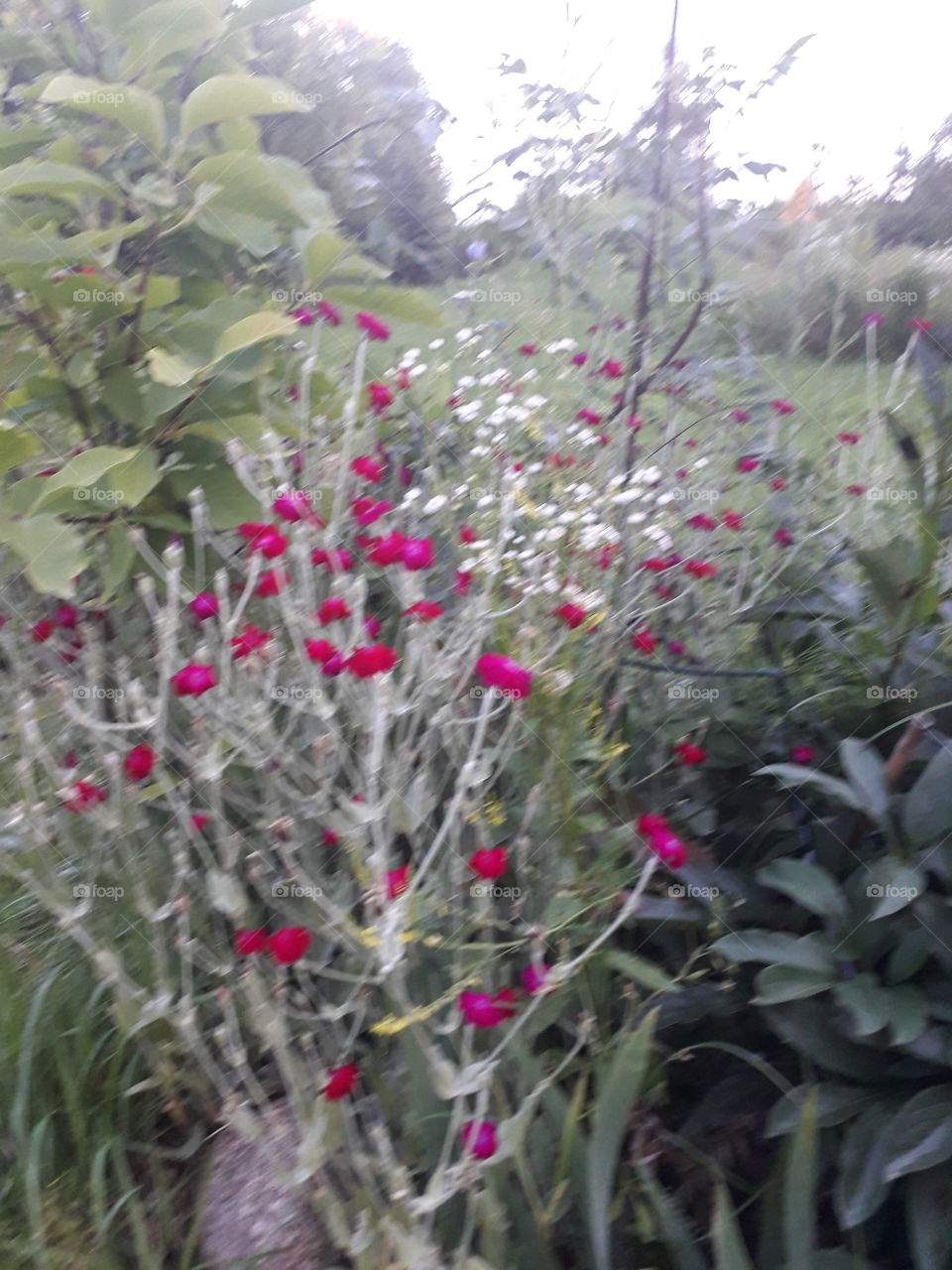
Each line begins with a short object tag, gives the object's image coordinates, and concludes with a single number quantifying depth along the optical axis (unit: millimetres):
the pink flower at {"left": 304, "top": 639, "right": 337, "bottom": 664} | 1082
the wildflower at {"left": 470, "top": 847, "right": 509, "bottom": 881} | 968
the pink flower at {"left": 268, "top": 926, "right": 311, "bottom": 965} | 962
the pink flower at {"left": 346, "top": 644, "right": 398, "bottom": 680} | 949
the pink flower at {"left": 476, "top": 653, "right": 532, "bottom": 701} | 1004
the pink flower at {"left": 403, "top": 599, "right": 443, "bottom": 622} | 1117
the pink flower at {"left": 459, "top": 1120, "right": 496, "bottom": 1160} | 928
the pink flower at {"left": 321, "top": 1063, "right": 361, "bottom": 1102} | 978
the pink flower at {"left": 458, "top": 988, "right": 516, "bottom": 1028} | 932
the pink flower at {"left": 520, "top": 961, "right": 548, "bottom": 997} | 1028
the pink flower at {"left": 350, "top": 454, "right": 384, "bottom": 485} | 1507
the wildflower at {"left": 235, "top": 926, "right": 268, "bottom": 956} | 1007
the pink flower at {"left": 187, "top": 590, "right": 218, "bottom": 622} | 1219
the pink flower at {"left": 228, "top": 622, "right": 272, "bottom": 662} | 1159
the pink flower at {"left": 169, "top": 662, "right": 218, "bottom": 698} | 1028
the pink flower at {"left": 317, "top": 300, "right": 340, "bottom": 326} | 1582
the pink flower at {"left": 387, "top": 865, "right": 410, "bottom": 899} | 1004
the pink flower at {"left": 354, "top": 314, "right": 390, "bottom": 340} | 1488
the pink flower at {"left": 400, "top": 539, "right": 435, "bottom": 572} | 1102
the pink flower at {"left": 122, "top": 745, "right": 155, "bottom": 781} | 1167
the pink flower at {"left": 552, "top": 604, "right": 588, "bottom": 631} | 1231
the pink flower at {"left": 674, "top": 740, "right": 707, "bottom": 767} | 1395
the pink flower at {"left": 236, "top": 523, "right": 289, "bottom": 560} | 1141
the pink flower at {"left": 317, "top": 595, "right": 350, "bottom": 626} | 1107
